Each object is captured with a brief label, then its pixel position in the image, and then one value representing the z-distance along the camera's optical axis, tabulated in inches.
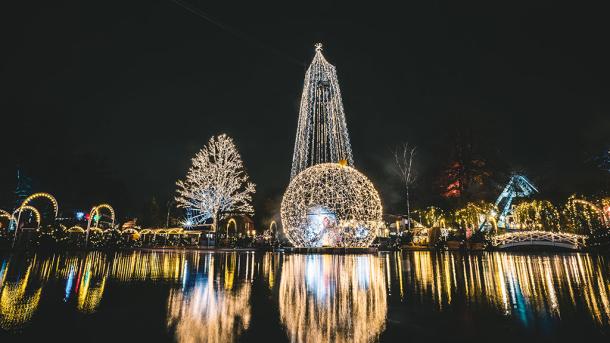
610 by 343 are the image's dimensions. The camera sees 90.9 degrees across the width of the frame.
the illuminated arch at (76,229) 799.6
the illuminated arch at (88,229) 714.8
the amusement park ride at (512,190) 1178.0
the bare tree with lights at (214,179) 1106.7
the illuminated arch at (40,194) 622.3
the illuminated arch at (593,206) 757.0
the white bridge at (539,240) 796.6
